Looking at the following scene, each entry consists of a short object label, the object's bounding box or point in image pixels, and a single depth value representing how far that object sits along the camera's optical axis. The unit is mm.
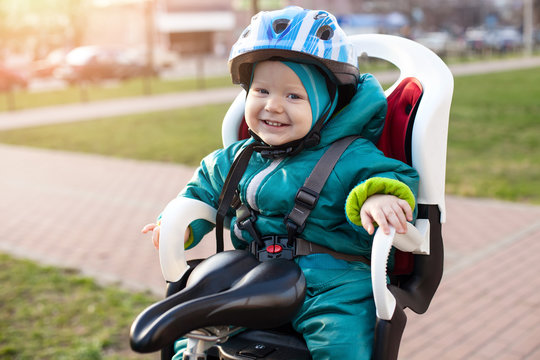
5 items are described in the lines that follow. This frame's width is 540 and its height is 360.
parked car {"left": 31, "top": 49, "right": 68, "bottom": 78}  31234
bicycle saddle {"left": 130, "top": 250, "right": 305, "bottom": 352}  1526
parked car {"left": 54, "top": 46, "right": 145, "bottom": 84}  27094
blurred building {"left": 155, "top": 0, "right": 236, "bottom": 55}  50594
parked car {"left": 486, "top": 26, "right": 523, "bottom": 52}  38281
